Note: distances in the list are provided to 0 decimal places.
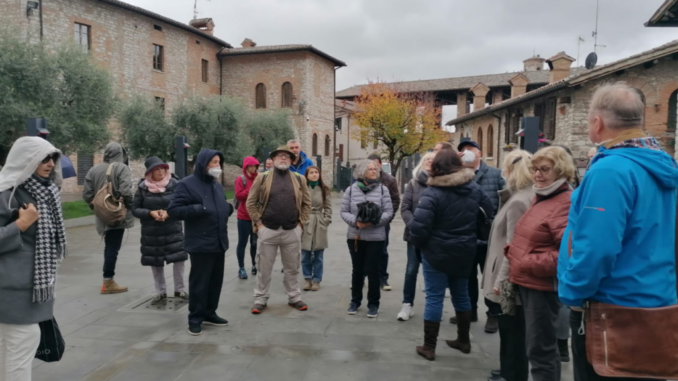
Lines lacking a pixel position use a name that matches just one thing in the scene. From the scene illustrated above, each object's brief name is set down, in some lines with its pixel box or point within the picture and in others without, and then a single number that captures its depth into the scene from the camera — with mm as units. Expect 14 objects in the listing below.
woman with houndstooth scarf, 2744
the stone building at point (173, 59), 23609
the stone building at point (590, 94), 15547
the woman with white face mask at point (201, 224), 4652
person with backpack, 5891
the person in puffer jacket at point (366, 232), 5207
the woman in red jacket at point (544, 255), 2934
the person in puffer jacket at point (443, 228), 4008
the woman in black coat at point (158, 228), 5406
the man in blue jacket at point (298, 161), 6469
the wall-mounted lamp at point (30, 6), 21797
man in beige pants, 5219
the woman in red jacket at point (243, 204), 6781
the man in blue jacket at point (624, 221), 2012
